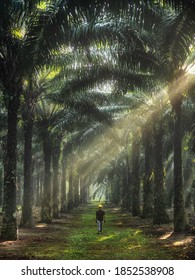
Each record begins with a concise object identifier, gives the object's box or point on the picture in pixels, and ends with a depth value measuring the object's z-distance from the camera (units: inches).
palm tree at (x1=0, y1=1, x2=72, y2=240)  526.6
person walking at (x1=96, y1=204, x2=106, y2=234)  831.1
